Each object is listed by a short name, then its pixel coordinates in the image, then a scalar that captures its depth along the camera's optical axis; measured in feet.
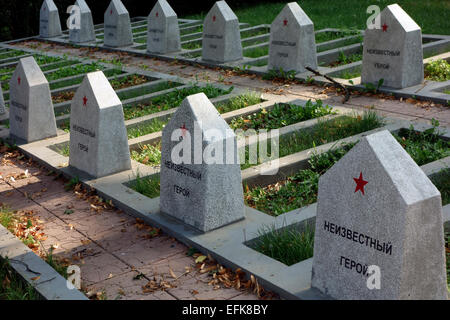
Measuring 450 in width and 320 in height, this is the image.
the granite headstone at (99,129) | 23.44
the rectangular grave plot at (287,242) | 16.81
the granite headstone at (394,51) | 32.04
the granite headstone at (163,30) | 48.14
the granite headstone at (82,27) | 59.88
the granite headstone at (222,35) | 42.45
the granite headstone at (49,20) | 65.77
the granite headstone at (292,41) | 37.37
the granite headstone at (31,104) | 28.94
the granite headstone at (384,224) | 12.49
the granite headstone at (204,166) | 18.13
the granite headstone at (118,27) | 54.39
